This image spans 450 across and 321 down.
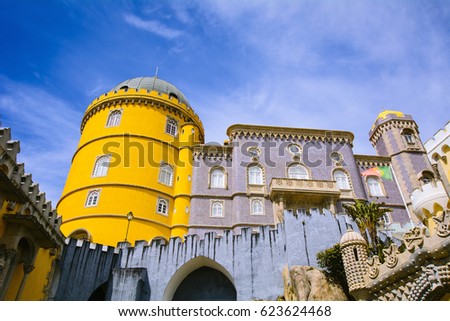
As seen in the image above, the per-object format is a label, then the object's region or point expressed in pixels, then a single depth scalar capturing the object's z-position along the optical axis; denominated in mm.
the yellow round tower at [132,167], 22141
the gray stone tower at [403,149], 26578
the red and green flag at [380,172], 27734
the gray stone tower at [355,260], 10672
